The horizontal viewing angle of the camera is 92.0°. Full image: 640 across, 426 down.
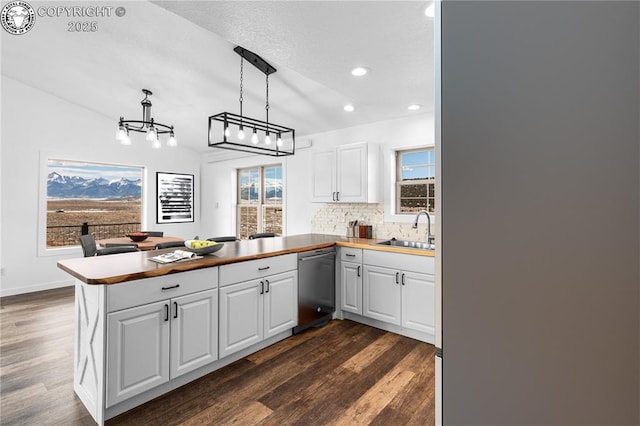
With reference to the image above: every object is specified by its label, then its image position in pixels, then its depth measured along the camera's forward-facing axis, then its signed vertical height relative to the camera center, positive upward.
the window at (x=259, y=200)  5.51 +0.30
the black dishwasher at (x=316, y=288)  3.14 -0.77
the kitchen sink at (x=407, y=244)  3.54 -0.32
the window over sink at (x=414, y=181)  3.79 +0.46
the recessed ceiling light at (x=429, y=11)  1.70 +1.15
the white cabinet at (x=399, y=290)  2.95 -0.74
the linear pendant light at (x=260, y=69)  2.60 +1.52
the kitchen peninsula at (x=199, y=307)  1.86 -0.71
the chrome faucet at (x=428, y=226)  3.47 -0.11
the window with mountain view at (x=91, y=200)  4.98 +0.27
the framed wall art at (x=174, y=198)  6.09 +0.38
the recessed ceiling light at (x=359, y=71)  2.45 +1.18
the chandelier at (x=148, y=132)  3.42 +0.95
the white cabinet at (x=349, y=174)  3.83 +0.55
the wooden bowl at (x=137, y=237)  4.20 -0.29
